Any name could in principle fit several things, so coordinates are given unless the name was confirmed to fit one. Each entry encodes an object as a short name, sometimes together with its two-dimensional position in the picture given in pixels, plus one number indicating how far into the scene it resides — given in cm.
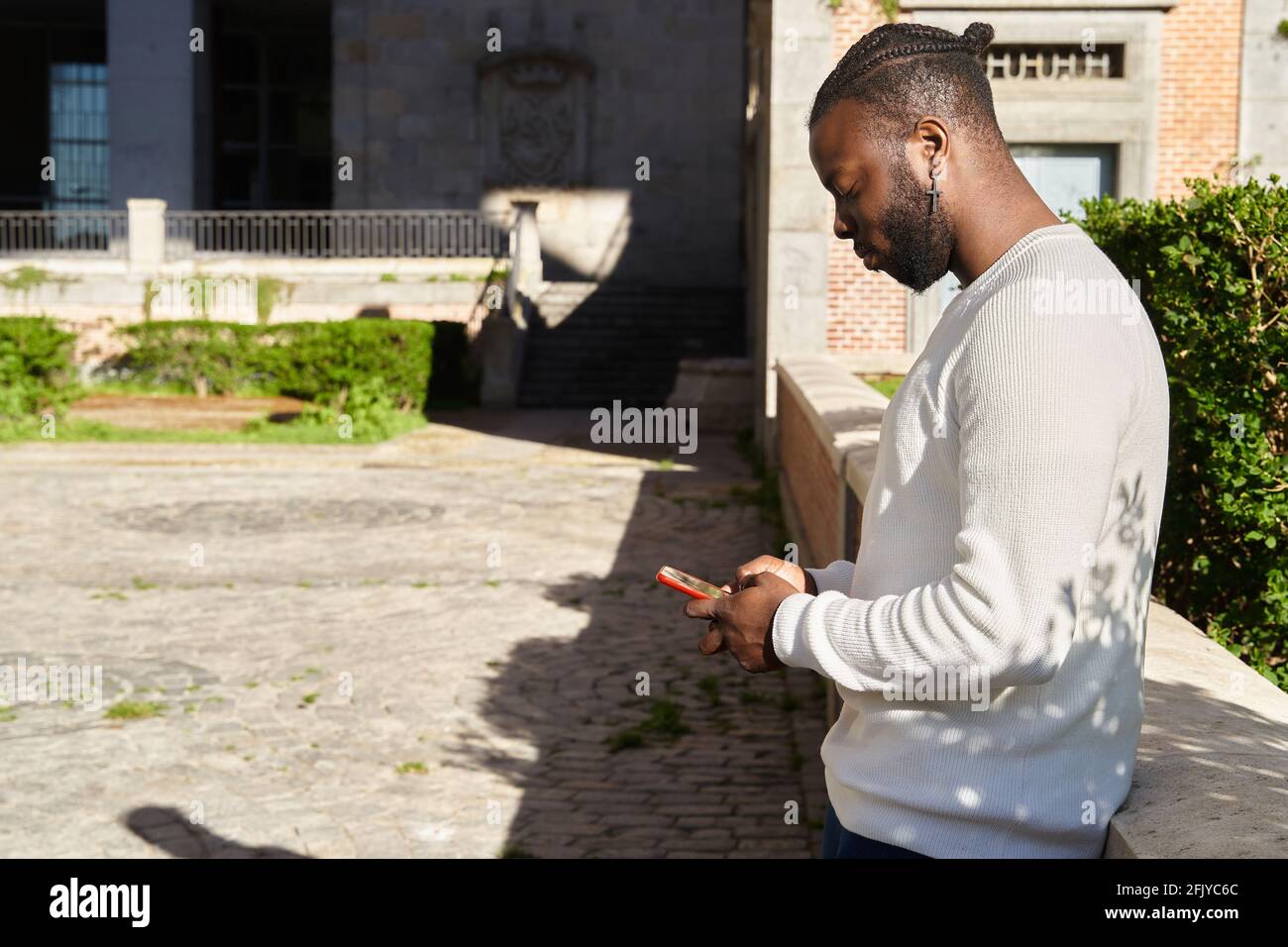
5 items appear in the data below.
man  175
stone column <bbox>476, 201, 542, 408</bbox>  2348
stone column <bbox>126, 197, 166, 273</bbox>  2550
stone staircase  2450
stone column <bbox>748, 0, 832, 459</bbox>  1447
